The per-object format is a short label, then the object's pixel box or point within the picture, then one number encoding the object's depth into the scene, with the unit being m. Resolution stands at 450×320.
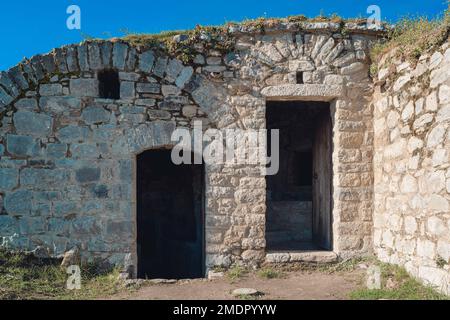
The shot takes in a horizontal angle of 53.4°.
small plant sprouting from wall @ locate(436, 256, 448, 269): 4.63
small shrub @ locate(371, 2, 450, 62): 5.02
